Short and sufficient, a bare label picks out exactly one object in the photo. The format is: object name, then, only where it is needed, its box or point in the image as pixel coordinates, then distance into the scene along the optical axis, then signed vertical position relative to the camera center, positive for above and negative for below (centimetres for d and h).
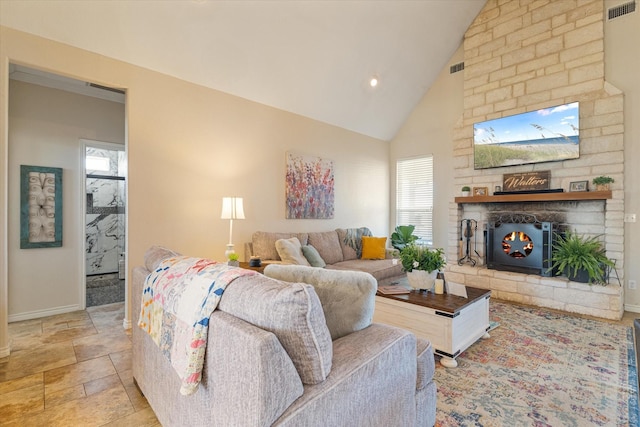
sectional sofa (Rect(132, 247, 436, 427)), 90 -56
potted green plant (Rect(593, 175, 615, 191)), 369 +37
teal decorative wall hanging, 344 +4
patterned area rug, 180 -120
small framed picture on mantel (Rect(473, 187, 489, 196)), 479 +33
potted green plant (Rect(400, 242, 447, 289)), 270 -48
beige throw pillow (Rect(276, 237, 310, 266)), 378 -53
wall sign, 428 +45
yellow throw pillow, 500 -61
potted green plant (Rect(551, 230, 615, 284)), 354 -57
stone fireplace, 370 +123
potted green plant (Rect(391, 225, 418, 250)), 575 -48
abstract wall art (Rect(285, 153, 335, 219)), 468 +38
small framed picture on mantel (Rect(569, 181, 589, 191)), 393 +35
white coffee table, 237 -89
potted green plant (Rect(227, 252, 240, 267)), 324 -51
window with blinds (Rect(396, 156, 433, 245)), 578 +33
